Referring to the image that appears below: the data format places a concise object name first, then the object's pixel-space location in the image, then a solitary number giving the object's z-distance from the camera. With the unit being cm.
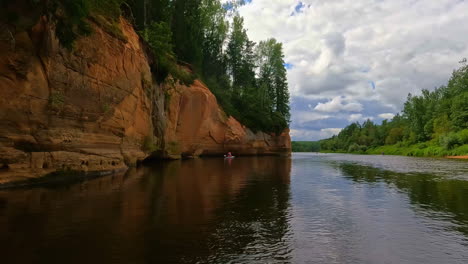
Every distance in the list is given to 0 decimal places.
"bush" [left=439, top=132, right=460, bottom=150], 5947
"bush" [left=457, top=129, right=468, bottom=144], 5822
